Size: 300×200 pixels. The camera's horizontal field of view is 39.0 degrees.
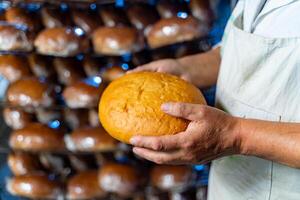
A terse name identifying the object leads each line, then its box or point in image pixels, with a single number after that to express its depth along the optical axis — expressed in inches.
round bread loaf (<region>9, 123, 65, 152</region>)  71.7
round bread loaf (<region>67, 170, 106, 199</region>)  72.0
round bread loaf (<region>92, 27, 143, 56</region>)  67.1
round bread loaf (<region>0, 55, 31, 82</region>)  74.2
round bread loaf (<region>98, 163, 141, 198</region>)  70.2
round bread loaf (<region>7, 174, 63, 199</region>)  71.5
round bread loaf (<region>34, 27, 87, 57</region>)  67.2
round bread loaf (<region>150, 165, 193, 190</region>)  70.2
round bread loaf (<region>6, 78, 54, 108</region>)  70.1
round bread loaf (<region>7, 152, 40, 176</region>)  75.6
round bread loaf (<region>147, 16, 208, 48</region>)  66.6
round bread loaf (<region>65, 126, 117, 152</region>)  70.5
